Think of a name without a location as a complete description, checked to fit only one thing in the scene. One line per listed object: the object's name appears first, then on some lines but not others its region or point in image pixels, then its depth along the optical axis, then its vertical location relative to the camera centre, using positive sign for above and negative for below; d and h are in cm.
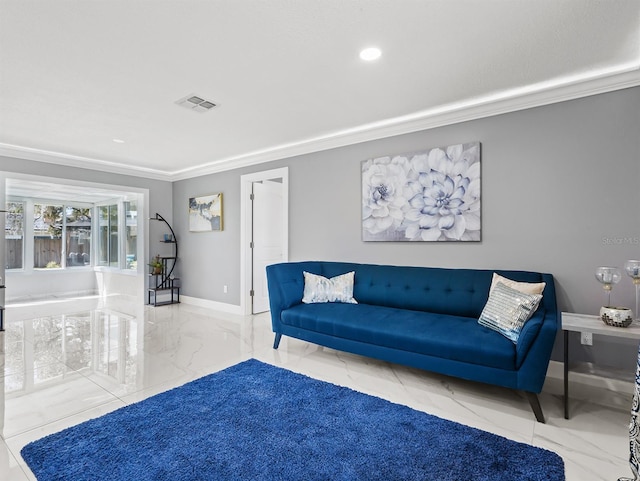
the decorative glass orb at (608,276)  235 -26
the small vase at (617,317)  219 -51
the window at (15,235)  700 +15
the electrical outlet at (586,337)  232 -68
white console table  209 -57
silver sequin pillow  237 -51
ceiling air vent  308 +130
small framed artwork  564 +49
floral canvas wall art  327 +46
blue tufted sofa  224 -69
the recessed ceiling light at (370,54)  231 +130
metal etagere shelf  612 -72
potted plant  603 -43
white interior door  536 +13
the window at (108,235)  770 +16
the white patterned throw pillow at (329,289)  366 -53
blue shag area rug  170 -116
